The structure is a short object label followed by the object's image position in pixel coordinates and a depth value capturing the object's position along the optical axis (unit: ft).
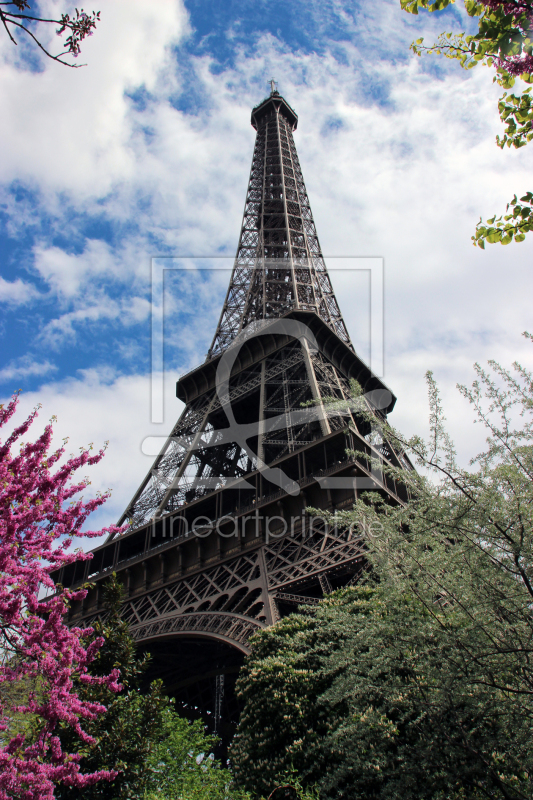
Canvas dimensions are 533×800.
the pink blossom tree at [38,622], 29.45
